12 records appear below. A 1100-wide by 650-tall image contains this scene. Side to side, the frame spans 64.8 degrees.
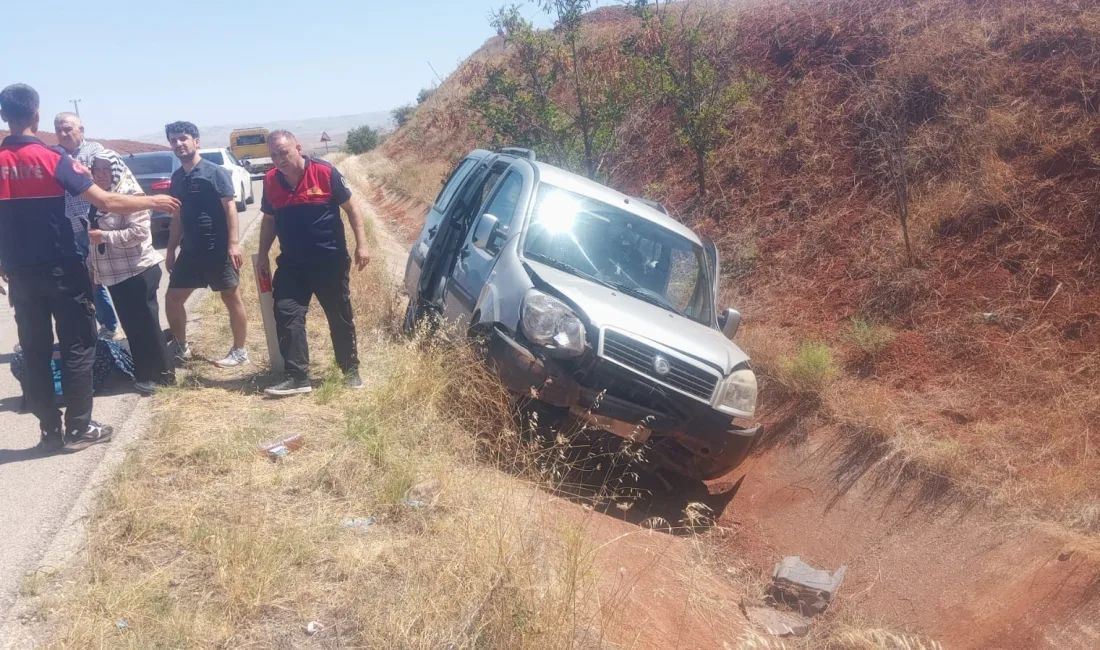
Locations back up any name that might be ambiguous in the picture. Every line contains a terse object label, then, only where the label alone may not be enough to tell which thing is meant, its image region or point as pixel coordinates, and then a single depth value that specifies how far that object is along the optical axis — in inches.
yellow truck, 1576.0
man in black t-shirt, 243.0
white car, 728.3
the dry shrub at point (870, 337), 294.7
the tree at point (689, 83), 423.8
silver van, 203.9
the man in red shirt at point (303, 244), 230.7
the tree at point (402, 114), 1934.1
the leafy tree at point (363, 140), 2395.4
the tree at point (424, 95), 1958.4
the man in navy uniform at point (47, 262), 181.0
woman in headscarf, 226.7
